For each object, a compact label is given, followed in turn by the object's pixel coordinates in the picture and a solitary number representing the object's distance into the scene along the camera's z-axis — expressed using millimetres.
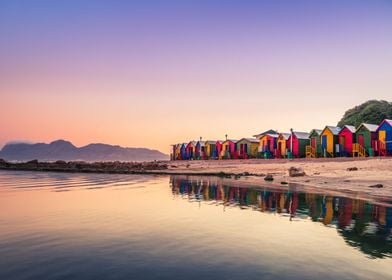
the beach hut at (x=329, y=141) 54500
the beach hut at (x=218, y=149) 79769
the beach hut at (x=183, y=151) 92562
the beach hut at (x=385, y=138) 47562
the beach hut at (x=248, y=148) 71750
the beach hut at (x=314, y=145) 57062
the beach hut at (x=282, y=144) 64000
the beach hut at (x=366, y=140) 49406
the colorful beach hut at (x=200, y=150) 84500
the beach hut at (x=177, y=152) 95125
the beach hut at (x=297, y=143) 60812
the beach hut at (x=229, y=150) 75500
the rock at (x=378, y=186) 24875
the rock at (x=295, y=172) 36938
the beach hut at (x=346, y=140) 52938
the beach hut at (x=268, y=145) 66562
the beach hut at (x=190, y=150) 88688
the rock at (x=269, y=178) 35903
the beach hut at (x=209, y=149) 81944
